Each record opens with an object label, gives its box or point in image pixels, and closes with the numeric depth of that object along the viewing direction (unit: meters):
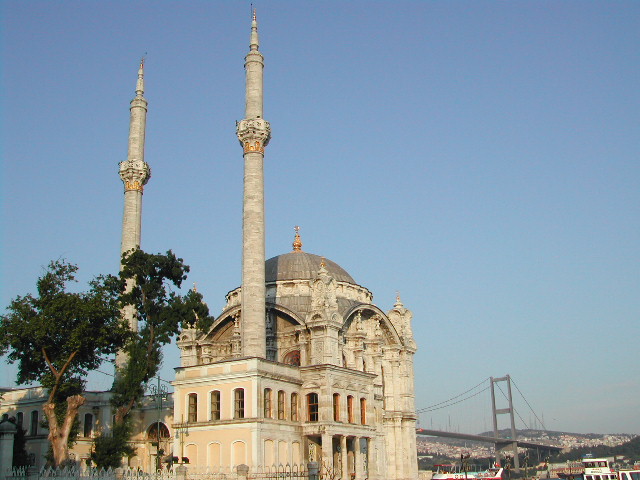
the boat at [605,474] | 59.25
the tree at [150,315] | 35.75
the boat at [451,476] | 70.05
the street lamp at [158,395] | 42.69
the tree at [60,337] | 33.22
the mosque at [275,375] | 37.78
